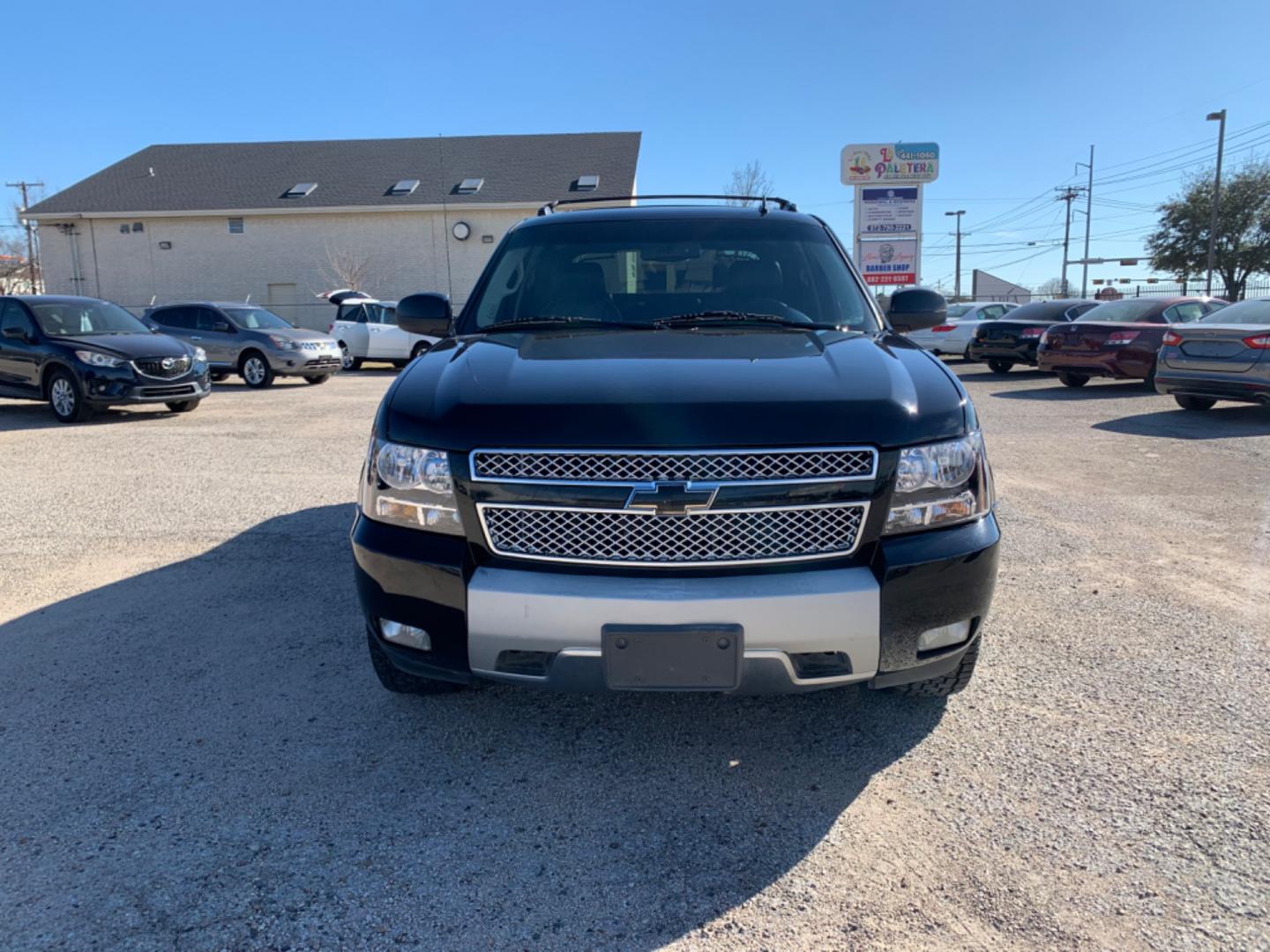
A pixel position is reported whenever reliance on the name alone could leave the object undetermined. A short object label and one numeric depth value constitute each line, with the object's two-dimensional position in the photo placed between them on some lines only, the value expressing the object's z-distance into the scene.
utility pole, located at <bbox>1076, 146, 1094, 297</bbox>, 58.50
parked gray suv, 16.42
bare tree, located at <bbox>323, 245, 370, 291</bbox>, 32.72
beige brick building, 32.78
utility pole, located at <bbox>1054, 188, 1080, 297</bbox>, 64.62
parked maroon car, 13.56
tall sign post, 19.94
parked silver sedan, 9.75
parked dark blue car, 10.88
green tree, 37.22
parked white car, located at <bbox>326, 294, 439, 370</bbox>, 20.72
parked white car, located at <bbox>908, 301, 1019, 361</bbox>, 22.92
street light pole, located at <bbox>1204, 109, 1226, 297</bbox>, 31.25
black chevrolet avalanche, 2.39
